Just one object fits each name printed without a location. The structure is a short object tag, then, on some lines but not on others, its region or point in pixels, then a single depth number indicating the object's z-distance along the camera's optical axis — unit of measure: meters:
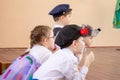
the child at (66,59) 2.26
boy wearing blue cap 3.50
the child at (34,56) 2.63
